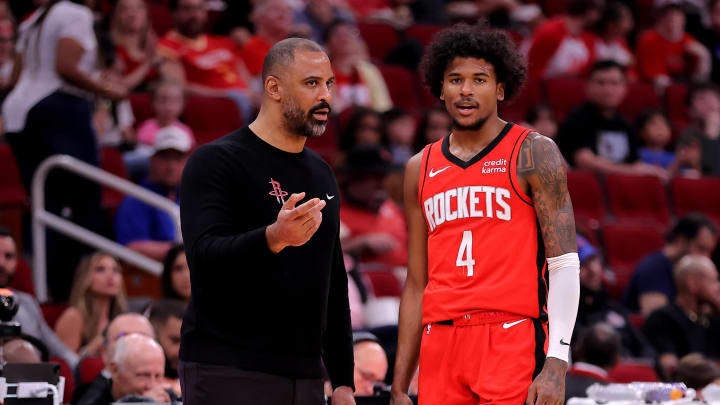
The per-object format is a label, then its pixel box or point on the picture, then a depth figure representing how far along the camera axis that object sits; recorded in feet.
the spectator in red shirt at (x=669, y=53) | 85.20
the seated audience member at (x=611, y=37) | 81.61
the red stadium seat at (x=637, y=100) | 80.02
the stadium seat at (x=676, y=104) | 82.94
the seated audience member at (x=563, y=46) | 78.38
